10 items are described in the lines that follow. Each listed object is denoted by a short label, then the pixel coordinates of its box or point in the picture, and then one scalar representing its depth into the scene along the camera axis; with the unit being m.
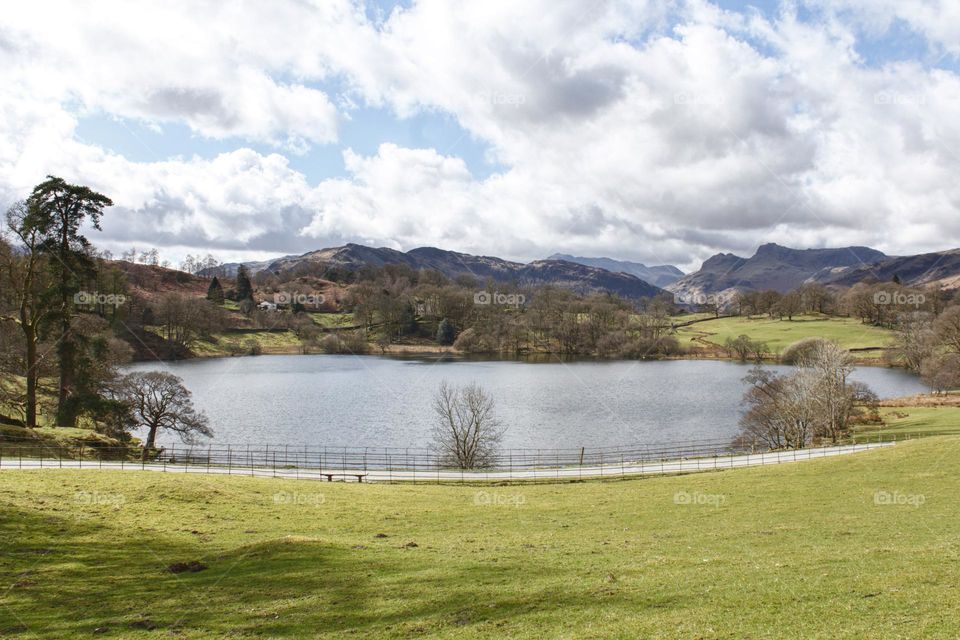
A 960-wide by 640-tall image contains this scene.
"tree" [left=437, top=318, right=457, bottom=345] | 189.24
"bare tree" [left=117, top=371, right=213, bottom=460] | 50.75
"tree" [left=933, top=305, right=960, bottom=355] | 92.62
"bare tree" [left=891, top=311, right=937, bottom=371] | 103.16
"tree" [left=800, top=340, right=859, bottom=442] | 56.94
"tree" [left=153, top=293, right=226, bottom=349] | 162.75
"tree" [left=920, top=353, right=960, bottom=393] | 73.31
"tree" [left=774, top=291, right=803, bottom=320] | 185.25
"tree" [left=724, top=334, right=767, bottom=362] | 140.38
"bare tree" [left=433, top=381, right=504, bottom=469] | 51.88
